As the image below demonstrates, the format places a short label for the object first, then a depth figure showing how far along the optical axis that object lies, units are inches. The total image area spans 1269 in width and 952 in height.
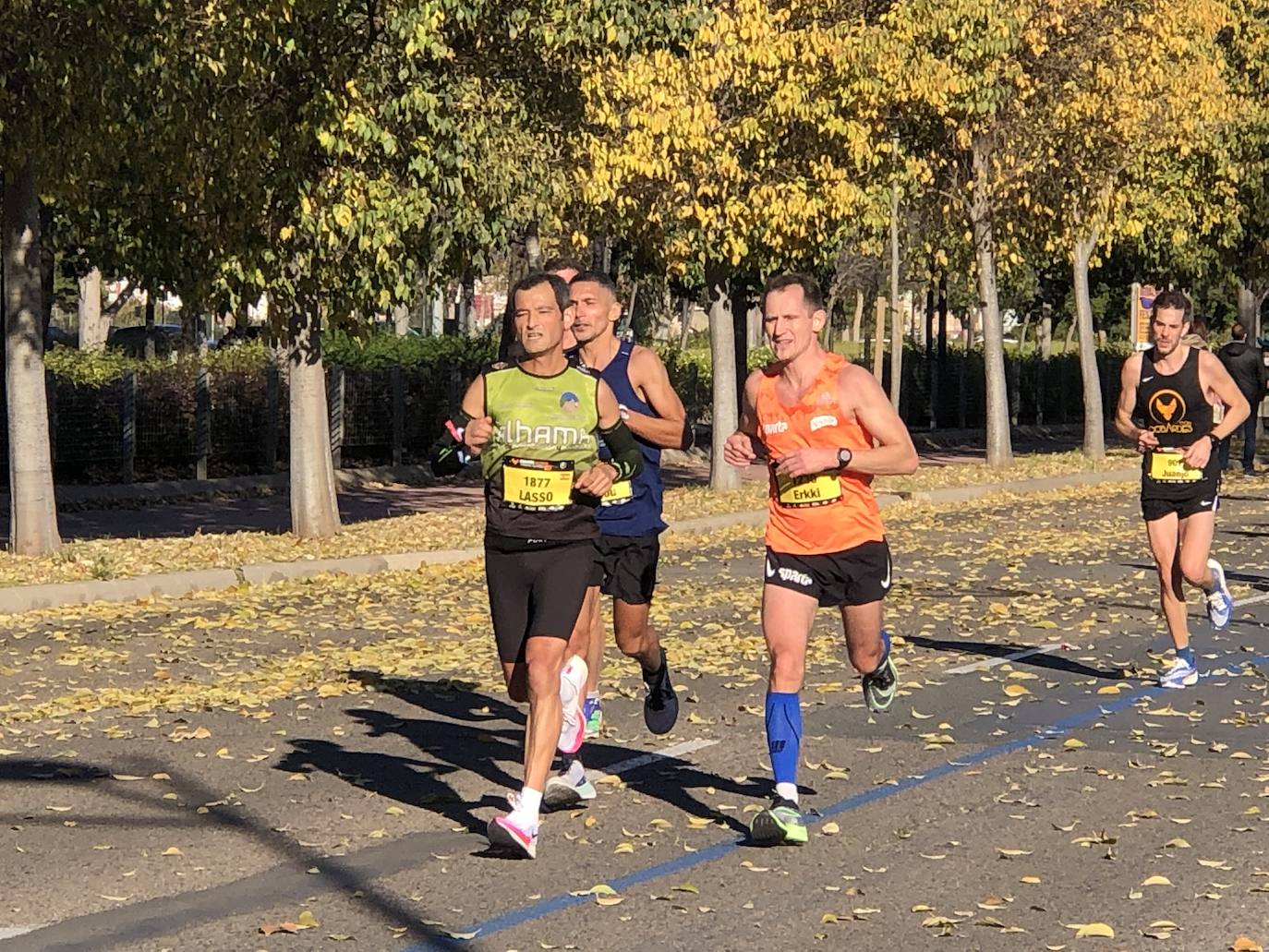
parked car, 1679.4
